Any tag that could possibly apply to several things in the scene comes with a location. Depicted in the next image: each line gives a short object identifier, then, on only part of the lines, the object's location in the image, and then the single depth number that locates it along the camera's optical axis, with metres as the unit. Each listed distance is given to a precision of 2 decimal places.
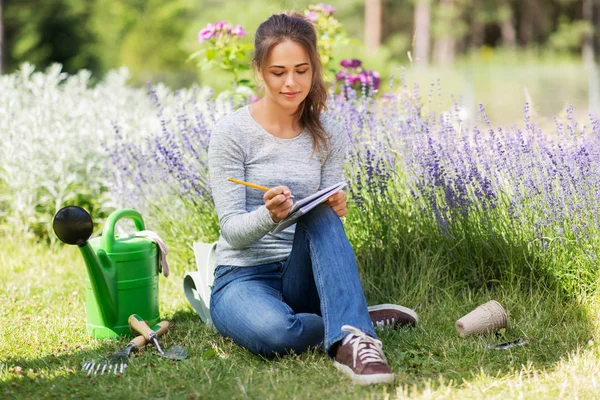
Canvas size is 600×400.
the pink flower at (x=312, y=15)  8.87
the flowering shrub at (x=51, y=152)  9.05
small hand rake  4.99
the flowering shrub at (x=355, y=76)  8.05
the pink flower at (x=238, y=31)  8.53
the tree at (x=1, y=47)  23.59
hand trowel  5.28
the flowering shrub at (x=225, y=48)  8.46
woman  4.87
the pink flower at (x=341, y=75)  8.37
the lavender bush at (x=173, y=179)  7.30
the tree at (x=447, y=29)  45.91
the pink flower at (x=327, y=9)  8.95
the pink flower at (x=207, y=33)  8.37
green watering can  5.61
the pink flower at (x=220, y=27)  8.55
